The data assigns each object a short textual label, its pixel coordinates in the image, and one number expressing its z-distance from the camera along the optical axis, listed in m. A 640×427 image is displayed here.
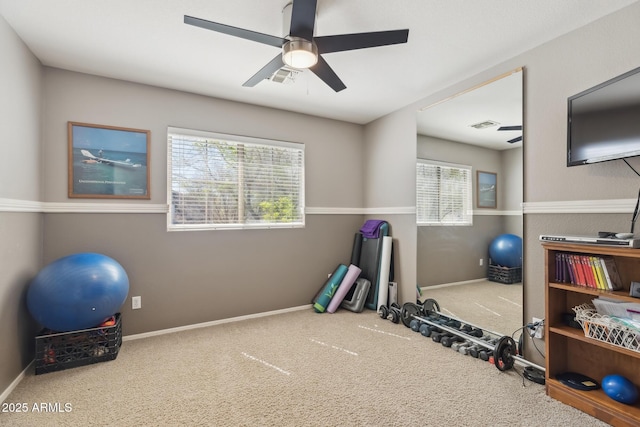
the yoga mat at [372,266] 3.92
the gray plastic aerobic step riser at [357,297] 3.82
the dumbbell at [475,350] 2.58
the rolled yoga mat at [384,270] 3.80
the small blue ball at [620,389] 1.77
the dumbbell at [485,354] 2.52
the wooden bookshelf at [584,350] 1.76
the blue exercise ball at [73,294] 2.23
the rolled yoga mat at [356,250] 4.22
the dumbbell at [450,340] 2.79
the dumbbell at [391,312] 3.42
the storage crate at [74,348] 2.36
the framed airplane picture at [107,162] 2.81
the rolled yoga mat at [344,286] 3.82
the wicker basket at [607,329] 1.73
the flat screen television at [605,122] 1.76
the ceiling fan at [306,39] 1.80
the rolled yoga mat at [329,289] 3.82
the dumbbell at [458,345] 2.71
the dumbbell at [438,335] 2.89
